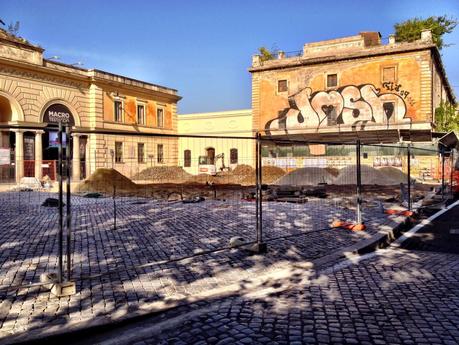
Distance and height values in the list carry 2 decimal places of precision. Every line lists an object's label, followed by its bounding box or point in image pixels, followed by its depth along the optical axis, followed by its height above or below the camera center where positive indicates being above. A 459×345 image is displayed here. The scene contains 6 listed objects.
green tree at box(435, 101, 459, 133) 37.88 +3.92
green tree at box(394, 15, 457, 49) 45.09 +14.26
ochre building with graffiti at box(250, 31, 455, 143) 34.69 +6.36
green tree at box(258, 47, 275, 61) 45.84 +12.67
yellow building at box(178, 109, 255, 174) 39.88 +4.26
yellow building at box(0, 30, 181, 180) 29.25 +5.49
